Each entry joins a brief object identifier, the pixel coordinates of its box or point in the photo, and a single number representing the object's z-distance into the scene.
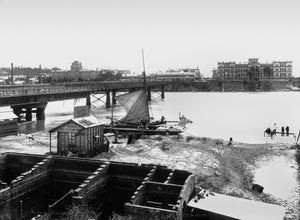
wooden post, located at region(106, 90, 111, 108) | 92.81
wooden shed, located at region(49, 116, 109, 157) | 32.50
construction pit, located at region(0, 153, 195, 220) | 21.45
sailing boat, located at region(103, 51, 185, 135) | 49.00
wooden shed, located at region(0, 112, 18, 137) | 45.88
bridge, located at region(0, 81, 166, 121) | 50.41
